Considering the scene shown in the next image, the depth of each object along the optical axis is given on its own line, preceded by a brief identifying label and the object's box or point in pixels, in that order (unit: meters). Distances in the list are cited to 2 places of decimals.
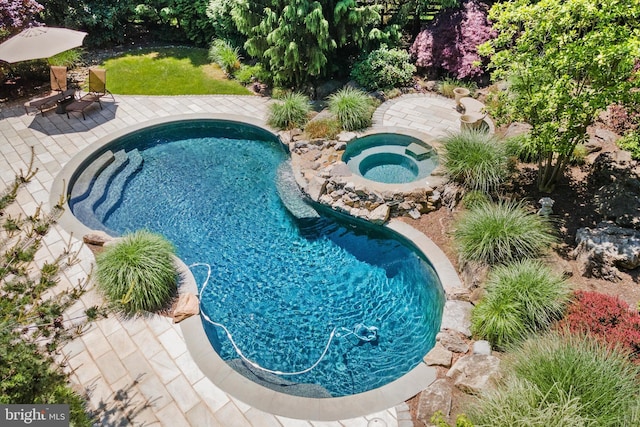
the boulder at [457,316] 6.79
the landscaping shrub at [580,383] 4.70
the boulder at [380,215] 9.20
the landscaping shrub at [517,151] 9.92
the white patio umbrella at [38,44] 11.55
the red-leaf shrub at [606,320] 5.70
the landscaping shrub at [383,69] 13.96
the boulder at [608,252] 6.93
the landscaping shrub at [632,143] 7.10
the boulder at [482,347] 6.29
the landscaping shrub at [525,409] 4.56
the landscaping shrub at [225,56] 15.60
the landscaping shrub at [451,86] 13.82
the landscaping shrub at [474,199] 8.95
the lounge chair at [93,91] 12.95
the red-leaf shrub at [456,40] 13.87
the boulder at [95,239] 8.31
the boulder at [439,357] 6.31
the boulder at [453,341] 6.51
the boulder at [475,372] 5.75
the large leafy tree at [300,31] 12.74
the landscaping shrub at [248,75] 14.83
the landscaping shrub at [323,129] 11.75
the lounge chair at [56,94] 12.70
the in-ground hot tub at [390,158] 10.81
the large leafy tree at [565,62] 6.47
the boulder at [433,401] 5.60
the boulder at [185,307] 7.02
